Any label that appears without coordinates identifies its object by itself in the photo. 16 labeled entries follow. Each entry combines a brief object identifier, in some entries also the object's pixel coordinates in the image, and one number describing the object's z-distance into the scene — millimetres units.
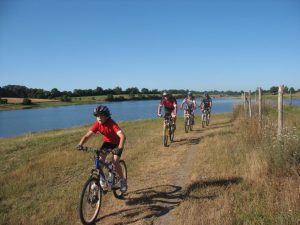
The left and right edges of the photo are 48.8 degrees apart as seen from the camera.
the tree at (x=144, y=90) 144450
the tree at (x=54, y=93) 137100
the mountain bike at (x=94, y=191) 5547
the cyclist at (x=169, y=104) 13320
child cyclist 6145
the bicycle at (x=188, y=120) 17266
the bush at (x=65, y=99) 123750
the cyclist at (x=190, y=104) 17266
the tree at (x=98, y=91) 152075
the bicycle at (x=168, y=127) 12999
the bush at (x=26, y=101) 111875
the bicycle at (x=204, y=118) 19658
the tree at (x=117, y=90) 149025
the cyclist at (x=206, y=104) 19969
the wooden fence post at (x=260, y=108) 12000
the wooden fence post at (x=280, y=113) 8484
